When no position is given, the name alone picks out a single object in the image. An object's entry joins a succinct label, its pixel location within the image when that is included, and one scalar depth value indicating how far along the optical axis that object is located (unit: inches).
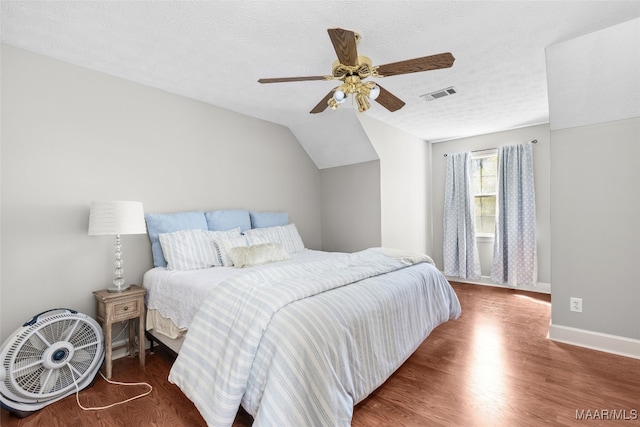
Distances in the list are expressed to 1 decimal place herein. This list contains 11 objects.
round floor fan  70.6
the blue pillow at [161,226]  106.8
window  184.1
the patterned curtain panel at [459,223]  186.7
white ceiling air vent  116.7
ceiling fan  62.0
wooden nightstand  87.0
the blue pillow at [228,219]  122.9
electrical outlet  102.7
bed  54.7
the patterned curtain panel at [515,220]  165.9
